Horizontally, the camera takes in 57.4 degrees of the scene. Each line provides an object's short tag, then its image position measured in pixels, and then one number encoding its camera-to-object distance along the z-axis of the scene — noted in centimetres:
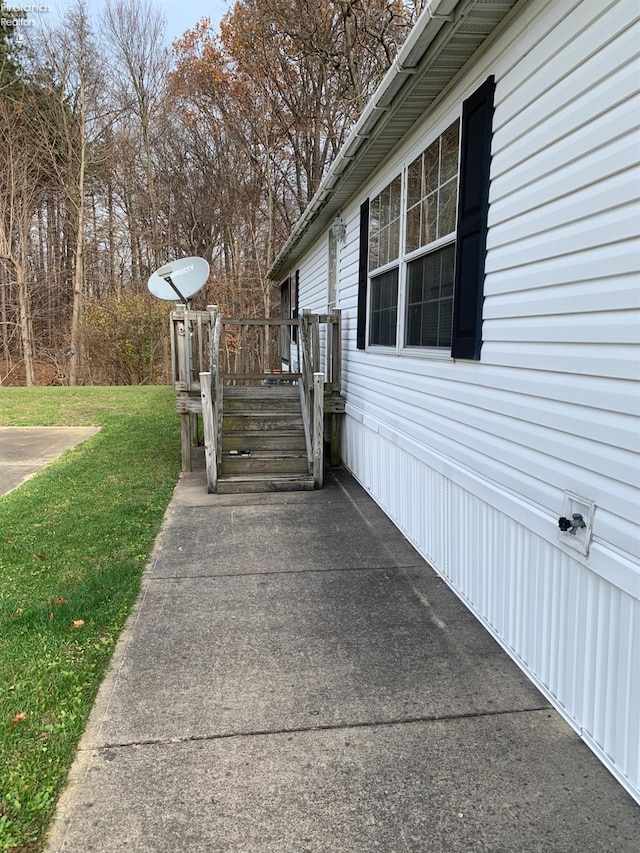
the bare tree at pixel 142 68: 2105
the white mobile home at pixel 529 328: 211
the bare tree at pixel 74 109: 1956
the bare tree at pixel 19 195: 1880
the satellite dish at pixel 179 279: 797
